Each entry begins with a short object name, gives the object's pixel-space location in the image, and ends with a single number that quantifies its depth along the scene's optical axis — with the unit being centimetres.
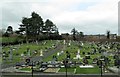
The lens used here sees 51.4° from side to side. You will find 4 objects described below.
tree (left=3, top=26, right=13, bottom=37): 4198
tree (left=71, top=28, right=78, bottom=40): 4929
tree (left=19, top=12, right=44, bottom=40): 3780
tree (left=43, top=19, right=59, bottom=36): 4397
